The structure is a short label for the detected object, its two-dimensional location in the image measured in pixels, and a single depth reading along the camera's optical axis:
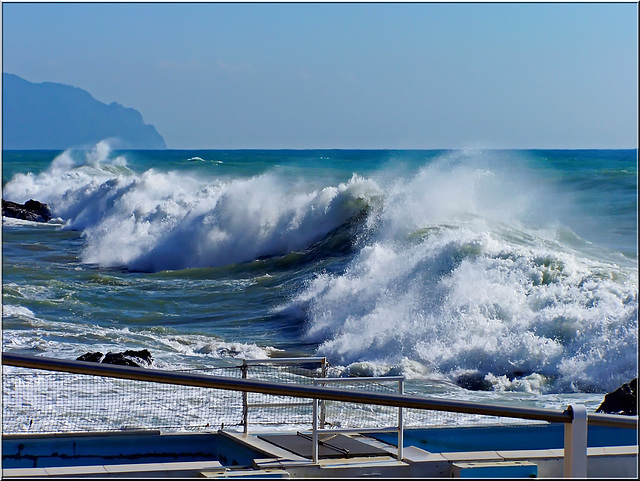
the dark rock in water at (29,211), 67.21
